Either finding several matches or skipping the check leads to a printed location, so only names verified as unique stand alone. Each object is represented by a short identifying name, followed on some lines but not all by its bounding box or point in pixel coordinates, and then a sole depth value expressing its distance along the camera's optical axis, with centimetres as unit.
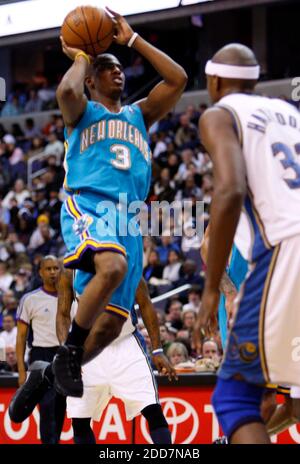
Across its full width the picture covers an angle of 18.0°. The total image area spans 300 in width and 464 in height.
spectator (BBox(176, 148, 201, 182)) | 1650
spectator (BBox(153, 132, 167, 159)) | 1824
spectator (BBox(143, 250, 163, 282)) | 1421
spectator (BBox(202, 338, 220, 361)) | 995
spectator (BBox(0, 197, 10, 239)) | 1809
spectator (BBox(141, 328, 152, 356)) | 1123
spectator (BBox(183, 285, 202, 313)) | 1272
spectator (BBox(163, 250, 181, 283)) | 1413
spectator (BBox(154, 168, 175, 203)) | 1605
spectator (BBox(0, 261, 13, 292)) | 1595
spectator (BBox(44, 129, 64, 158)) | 2022
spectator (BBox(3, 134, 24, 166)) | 2108
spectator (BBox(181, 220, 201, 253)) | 1437
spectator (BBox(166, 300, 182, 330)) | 1235
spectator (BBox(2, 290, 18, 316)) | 1398
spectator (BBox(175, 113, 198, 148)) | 1791
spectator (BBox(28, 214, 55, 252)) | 1694
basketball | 614
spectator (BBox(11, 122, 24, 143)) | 2256
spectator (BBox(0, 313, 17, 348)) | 1274
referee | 949
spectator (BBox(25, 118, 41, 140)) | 2256
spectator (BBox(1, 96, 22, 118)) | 2402
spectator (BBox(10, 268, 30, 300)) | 1537
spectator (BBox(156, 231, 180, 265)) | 1441
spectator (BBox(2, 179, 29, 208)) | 1922
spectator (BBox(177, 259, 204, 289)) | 1365
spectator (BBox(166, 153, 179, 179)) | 1708
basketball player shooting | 561
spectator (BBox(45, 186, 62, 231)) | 1756
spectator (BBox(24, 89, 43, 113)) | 2366
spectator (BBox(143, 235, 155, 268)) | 1434
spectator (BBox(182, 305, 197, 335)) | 1176
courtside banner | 861
